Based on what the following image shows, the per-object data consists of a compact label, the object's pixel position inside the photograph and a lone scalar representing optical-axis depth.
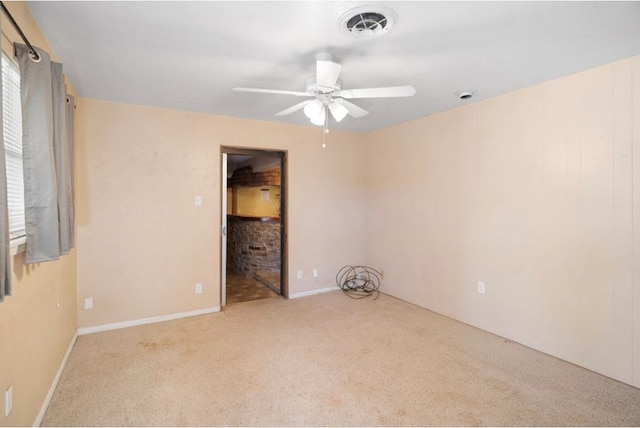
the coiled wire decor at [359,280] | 4.59
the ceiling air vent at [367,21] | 1.69
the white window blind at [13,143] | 1.62
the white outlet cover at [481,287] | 3.24
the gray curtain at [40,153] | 1.58
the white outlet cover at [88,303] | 3.16
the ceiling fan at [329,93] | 2.01
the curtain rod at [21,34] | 1.34
